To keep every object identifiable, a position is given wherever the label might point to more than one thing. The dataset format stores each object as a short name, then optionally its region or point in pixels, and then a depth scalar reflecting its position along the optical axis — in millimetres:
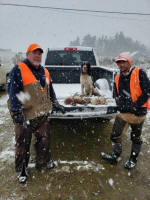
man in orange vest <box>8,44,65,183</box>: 2566
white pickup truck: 4580
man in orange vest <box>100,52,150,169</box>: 2732
